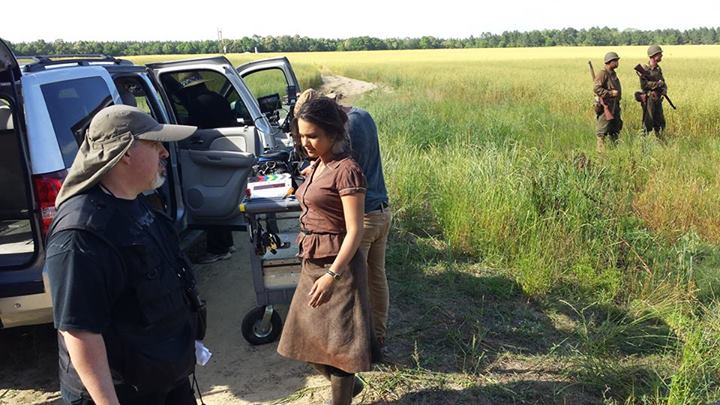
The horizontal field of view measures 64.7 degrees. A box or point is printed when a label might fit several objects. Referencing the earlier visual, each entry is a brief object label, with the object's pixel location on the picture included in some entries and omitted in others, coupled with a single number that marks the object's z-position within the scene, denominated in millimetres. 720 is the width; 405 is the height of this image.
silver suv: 2893
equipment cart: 3279
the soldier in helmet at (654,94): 9086
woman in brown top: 2443
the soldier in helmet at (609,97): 8562
